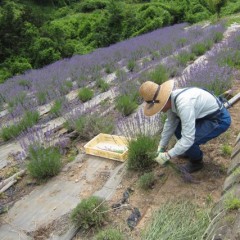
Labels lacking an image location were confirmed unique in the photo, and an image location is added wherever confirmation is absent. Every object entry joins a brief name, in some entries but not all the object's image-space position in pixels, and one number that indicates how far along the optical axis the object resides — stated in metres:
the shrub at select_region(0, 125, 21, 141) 5.30
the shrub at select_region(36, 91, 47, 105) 7.16
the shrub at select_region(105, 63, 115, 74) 9.30
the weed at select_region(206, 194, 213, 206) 2.88
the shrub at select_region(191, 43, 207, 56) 8.85
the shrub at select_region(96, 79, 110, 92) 7.26
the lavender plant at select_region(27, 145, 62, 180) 3.84
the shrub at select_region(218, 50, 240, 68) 6.41
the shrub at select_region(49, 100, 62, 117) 5.89
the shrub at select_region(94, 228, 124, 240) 2.58
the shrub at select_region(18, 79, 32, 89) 9.41
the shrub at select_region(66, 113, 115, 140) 4.77
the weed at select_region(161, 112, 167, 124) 4.11
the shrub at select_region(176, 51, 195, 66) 7.72
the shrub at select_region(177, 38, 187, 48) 10.61
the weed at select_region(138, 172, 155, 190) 3.28
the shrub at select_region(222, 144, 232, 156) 3.56
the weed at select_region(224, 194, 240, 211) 2.35
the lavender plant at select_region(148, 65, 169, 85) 6.30
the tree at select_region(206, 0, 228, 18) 16.75
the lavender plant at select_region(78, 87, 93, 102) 6.69
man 2.95
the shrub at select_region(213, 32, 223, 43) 10.27
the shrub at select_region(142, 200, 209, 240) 2.44
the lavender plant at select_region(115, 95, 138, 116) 5.36
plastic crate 4.04
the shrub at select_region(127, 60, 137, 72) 8.60
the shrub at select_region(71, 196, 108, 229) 2.89
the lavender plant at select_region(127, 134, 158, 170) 3.48
